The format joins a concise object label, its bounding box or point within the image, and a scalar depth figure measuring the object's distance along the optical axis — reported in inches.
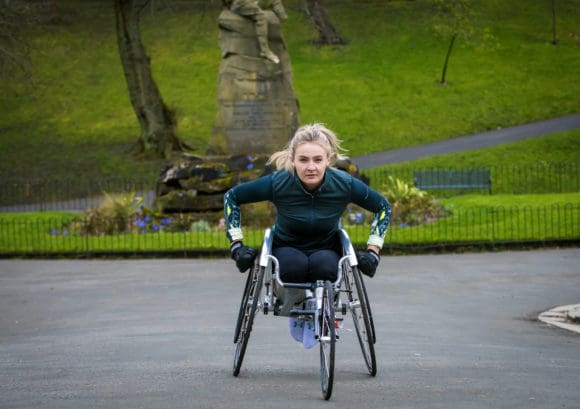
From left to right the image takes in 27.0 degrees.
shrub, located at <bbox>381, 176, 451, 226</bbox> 844.4
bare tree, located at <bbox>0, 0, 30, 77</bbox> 1347.2
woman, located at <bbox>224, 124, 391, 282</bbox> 311.1
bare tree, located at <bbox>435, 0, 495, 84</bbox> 1644.9
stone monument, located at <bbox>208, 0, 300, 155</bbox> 923.4
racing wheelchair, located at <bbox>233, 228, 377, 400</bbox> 295.0
